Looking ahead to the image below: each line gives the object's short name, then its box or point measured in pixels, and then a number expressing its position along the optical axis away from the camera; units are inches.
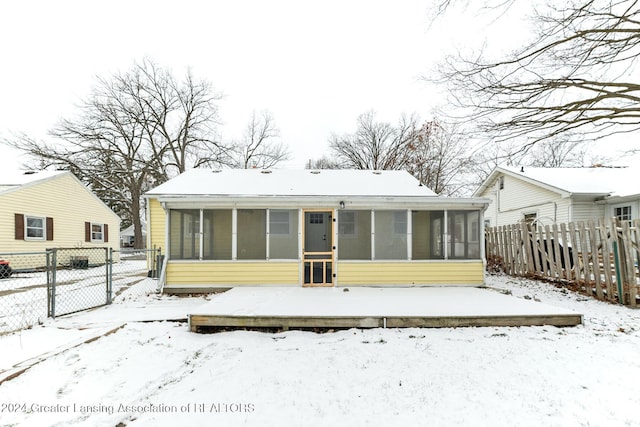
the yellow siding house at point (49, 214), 464.1
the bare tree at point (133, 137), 743.1
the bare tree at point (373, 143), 1000.9
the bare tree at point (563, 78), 203.2
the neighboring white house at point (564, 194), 441.1
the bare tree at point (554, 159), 1049.0
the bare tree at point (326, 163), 1205.6
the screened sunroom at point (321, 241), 285.7
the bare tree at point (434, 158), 805.1
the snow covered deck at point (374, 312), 184.7
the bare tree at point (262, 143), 1029.2
